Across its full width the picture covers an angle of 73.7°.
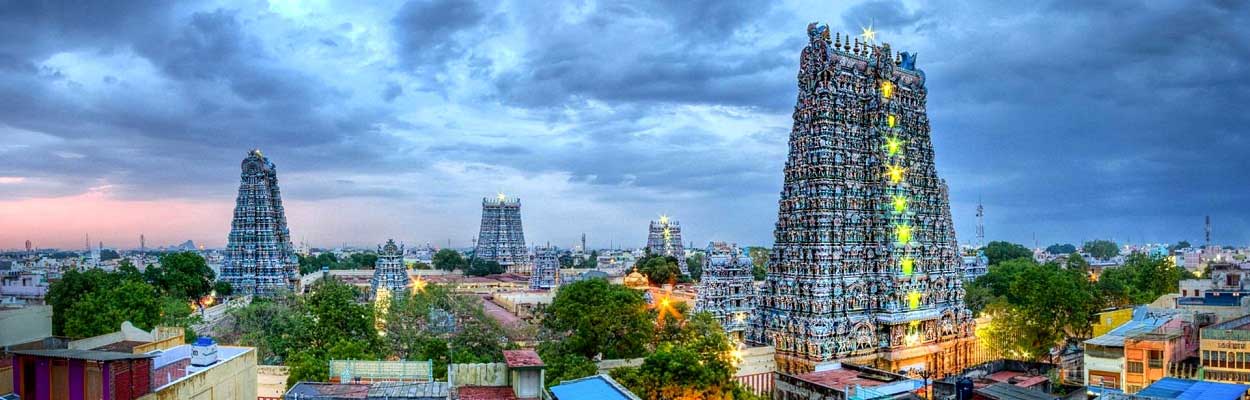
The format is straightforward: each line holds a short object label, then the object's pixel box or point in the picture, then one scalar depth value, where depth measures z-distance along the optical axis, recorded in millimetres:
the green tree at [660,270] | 100562
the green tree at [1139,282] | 61781
